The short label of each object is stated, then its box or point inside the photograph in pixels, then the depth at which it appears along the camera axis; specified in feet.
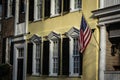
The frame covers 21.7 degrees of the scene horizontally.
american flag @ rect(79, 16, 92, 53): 55.28
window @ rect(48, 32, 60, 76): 68.26
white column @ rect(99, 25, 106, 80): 55.82
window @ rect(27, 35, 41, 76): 74.65
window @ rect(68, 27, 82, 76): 62.38
